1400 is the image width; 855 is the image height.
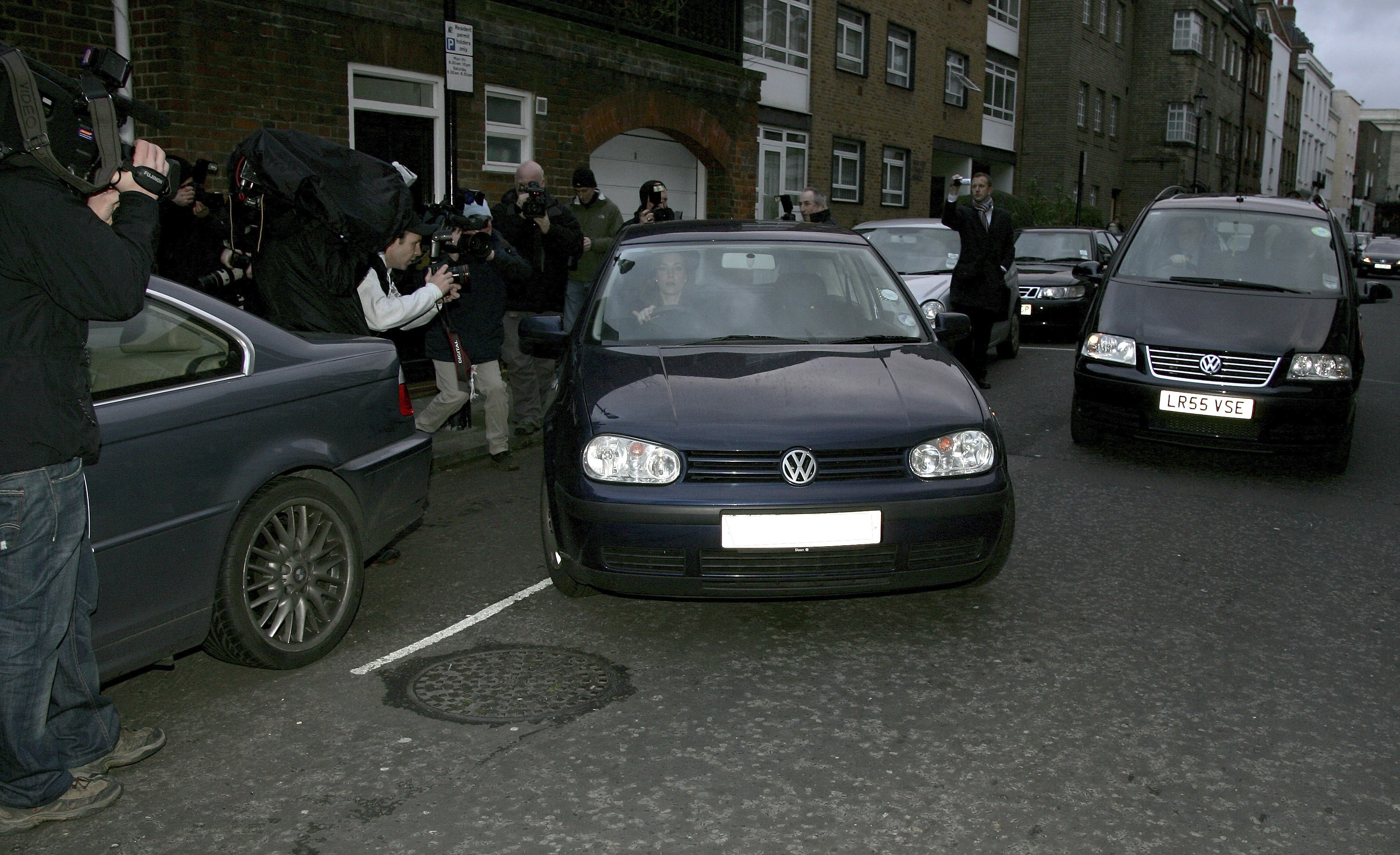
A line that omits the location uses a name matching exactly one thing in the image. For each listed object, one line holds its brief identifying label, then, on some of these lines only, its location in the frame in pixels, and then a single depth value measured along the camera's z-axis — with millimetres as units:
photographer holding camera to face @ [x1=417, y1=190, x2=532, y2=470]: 7422
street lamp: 40875
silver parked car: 12812
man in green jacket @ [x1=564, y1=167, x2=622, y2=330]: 9656
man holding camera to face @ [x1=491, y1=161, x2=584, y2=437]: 8648
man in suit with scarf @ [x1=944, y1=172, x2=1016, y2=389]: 10992
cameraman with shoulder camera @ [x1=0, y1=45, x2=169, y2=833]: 2781
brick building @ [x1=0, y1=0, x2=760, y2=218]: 9500
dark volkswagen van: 7434
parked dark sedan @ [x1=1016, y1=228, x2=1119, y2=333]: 15750
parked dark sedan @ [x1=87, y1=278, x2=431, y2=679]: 3518
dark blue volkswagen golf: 4223
